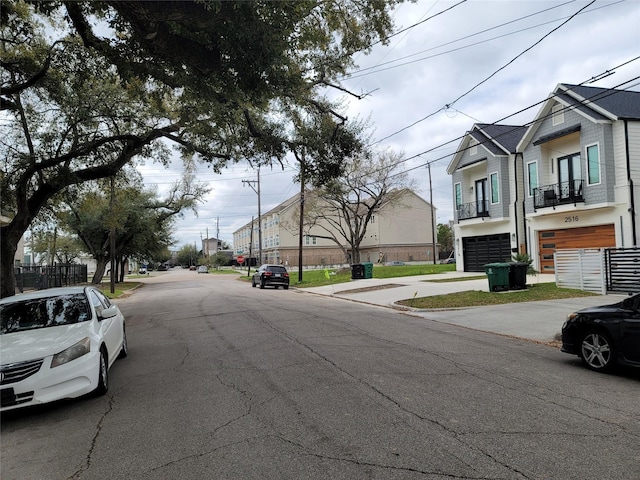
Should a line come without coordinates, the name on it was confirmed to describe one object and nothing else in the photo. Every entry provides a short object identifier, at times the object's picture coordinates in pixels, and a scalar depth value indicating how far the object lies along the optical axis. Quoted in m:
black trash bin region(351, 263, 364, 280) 30.72
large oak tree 7.00
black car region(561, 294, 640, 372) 6.41
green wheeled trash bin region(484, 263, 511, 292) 17.66
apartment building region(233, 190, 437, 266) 72.12
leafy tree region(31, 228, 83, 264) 54.54
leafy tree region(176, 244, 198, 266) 165.88
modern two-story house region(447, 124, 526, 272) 27.75
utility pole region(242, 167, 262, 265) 48.59
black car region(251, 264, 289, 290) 31.11
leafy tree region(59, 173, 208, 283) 37.62
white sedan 5.09
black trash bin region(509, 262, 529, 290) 17.84
